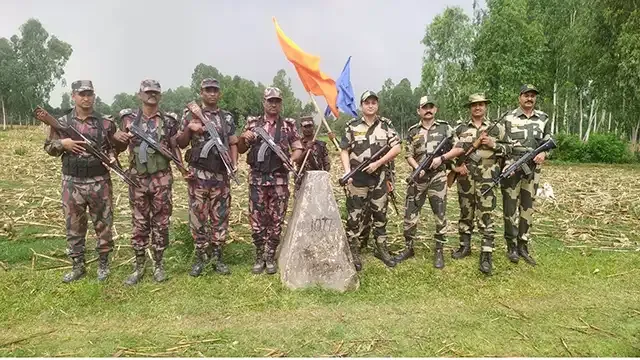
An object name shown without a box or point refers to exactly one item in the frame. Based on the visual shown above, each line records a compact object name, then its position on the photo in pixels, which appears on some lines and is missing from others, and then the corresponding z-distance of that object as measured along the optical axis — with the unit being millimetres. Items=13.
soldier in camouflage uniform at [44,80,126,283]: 5820
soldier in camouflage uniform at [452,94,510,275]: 6969
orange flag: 7066
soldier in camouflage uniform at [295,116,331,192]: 7953
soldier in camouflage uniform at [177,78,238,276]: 6152
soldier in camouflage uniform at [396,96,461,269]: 6875
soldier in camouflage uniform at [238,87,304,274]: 6391
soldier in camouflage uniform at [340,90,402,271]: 6609
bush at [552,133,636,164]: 26672
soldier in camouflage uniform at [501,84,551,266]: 6945
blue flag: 8531
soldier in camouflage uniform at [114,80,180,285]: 6004
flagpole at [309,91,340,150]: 6934
